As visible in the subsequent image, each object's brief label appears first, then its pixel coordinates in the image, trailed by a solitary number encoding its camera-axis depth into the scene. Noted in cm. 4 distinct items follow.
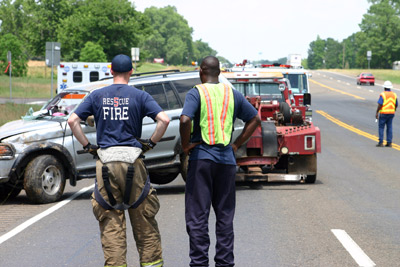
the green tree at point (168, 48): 18750
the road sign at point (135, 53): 4316
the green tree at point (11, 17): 14425
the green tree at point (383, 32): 14700
